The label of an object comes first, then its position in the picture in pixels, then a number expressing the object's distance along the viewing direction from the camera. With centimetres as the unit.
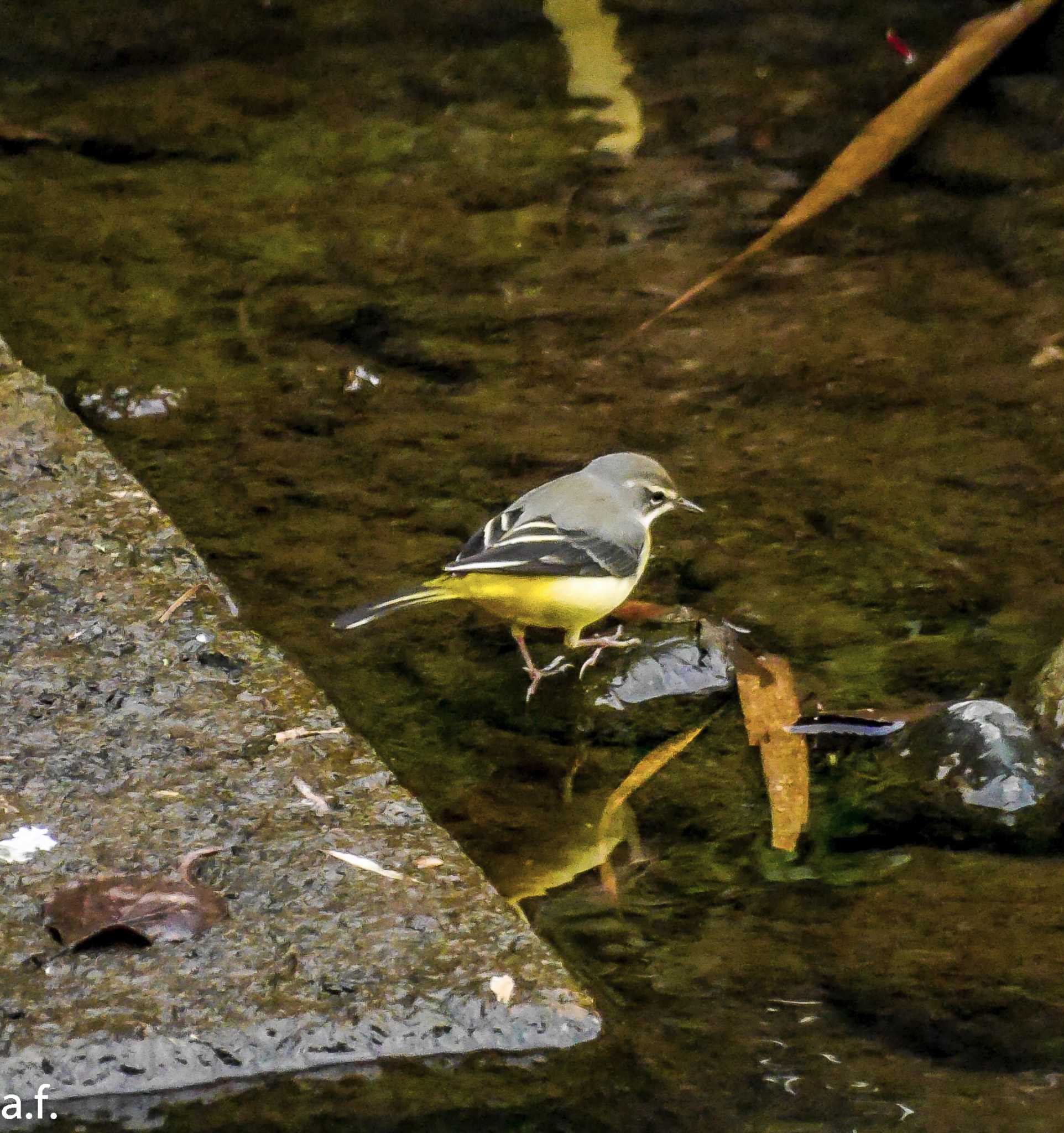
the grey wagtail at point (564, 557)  1033
